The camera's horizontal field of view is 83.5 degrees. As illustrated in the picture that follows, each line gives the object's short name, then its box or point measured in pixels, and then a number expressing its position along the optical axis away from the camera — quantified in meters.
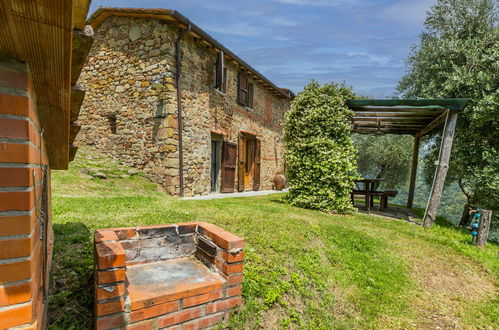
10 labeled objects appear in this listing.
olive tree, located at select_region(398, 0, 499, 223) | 7.23
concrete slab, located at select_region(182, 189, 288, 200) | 9.08
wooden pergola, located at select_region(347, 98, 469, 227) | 6.76
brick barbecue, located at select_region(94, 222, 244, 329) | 1.99
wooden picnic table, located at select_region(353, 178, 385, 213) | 8.21
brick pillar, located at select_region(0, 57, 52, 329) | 1.05
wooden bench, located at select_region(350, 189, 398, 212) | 8.63
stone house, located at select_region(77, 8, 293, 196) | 8.03
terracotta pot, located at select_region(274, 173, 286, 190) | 14.41
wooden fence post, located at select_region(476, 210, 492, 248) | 5.41
